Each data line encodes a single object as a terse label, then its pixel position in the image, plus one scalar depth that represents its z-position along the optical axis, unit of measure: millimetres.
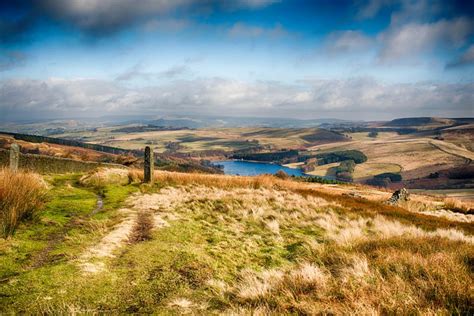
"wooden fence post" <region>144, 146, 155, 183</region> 19016
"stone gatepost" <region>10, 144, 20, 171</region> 13867
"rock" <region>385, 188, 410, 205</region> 21953
